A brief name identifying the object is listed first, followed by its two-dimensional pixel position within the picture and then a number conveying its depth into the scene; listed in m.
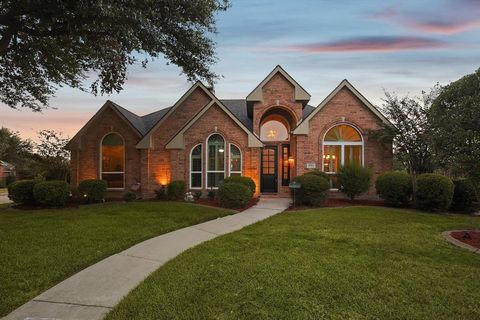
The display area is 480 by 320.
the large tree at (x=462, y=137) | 7.22
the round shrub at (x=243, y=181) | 13.05
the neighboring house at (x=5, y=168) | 53.53
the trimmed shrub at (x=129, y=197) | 14.74
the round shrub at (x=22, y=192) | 13.48
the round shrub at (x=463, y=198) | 11.80
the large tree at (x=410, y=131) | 13.41
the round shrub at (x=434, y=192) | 11.27
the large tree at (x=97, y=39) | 6.90
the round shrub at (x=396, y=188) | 12.20
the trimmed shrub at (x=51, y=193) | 12.78
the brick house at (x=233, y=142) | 14.78
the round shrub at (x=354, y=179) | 13.20
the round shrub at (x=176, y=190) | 13.88
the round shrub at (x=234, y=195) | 11.74
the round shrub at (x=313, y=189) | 12.25
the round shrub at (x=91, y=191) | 14.29
